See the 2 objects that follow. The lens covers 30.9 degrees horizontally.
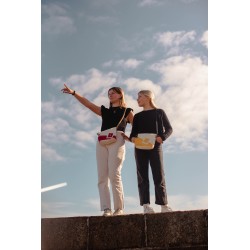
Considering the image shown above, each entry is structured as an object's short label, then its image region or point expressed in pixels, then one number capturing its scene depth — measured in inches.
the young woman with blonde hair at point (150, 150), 200.7
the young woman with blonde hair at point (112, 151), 196.9
